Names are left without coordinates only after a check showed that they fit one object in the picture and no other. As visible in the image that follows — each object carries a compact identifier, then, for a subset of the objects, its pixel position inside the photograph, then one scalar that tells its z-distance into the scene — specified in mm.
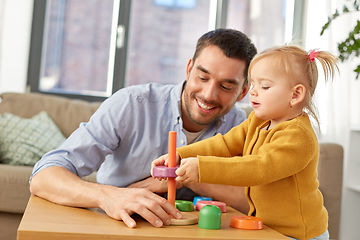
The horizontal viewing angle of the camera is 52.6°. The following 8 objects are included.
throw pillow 2355
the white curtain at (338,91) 3131
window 3721
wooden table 680
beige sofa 2051
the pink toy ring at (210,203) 1046
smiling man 1220
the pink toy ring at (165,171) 851
